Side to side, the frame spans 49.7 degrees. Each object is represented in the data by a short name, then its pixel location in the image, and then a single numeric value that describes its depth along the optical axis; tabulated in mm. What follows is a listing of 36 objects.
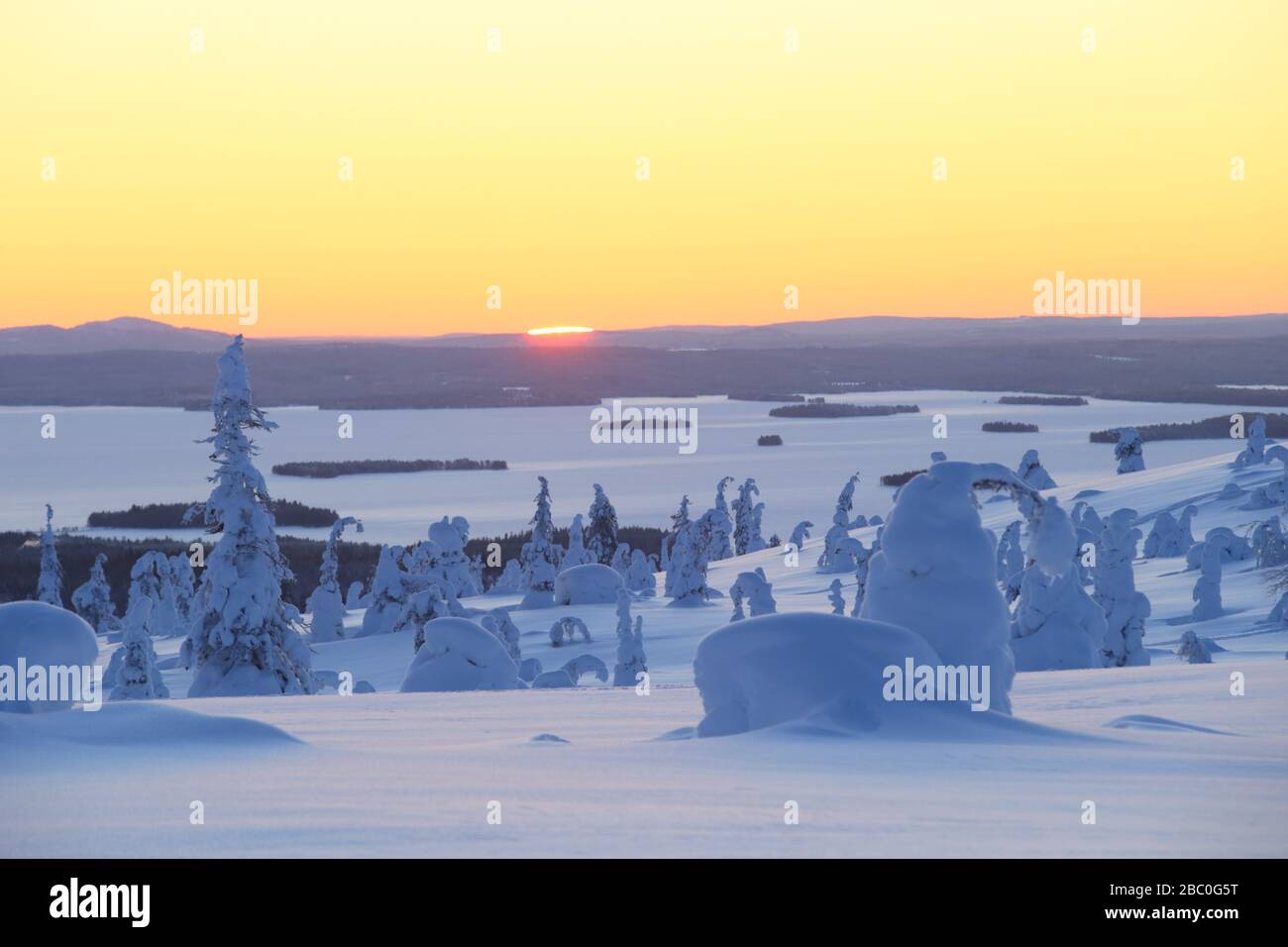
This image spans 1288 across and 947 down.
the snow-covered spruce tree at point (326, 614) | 39344
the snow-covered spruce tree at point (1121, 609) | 24422
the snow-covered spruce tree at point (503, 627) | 31438
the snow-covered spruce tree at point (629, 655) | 28125
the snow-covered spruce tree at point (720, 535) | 49438
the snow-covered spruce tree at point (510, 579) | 50844
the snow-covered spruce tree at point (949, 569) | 10172
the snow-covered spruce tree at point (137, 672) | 23766
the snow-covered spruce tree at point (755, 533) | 68688
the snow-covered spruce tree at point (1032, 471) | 36444
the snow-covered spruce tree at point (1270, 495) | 35219
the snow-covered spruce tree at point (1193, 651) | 22375
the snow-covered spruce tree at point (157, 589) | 46875
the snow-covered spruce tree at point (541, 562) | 40594
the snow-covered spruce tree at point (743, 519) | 68875
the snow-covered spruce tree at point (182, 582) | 52688
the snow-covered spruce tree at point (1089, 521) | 31072
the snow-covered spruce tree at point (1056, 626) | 20781
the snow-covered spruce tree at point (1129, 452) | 54438
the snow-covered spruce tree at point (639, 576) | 46625
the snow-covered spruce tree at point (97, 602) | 52188
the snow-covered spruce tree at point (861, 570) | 29523
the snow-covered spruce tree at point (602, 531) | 55406
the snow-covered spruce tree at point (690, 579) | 38125
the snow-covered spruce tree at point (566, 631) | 33656
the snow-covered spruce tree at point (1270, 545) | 30453
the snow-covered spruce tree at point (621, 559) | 52219
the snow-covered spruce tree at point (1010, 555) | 33781
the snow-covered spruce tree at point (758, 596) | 31734
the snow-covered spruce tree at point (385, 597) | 39281
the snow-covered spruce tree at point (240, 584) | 22969
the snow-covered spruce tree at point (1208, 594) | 27531
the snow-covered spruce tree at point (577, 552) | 47978
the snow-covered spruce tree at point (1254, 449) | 43031
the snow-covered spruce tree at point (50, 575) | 49312
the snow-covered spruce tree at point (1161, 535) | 35750
